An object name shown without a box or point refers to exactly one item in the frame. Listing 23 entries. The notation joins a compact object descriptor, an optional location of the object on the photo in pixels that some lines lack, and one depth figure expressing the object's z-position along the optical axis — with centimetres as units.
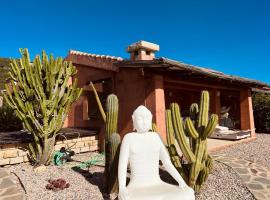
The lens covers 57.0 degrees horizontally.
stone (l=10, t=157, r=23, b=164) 818
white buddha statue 392
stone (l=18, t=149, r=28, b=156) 831
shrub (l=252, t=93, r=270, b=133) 1659
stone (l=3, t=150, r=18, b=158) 809
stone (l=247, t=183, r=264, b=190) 596
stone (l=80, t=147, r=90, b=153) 1009
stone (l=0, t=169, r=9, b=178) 694
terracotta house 838
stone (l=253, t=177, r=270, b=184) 638
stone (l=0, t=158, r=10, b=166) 800
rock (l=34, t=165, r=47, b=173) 739
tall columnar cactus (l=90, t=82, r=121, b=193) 543
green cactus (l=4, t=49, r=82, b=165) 749
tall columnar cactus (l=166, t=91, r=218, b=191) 532
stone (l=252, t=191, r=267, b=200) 550
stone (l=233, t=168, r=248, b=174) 695
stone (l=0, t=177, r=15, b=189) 612
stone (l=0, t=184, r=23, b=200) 550
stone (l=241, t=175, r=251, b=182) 642
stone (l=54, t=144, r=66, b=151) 929
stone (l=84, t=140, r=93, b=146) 1022
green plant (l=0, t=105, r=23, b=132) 1394
